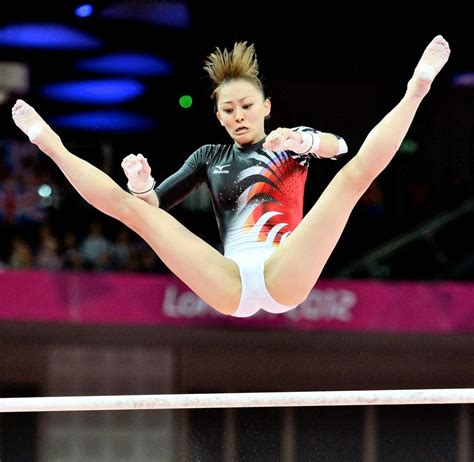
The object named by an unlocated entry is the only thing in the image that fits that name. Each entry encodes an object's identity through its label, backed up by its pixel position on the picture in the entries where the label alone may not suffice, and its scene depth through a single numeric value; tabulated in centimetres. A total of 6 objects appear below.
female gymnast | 764
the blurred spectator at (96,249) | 1717
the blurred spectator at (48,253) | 1689
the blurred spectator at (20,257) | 1697
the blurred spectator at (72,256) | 1697
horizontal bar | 770
